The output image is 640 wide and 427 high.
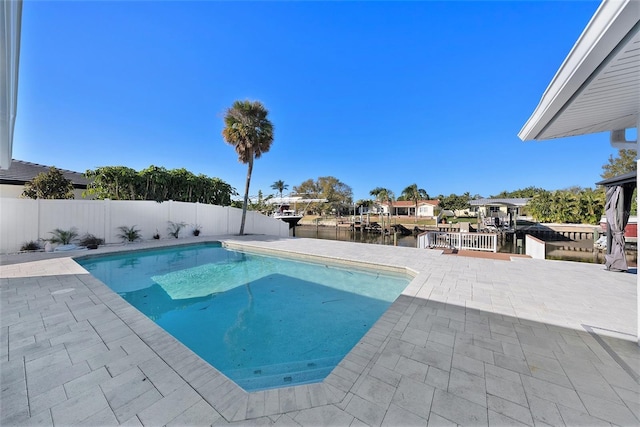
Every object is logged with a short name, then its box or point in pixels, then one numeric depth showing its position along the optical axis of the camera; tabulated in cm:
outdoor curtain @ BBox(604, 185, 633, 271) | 469
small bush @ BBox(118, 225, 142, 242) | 958
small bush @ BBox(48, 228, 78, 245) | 799
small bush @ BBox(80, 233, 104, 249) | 830
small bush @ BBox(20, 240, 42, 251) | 756
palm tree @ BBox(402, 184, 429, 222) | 3622
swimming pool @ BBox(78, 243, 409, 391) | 298
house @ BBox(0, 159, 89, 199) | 1164
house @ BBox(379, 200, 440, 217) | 3753
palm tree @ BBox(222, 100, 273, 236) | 1187
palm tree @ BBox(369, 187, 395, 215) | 3176
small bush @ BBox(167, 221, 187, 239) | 1103
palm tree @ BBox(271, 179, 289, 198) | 4978
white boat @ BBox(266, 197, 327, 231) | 3731
